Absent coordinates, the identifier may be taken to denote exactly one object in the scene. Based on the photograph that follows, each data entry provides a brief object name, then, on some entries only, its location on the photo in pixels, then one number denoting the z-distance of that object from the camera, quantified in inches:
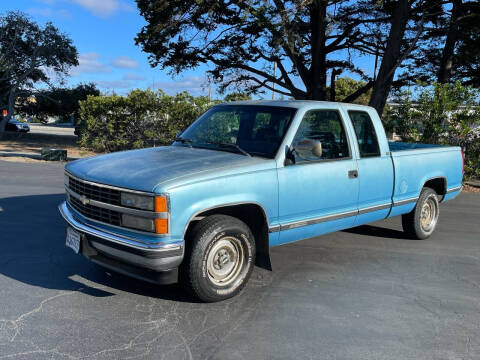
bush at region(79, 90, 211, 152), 639.8
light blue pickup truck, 151.0
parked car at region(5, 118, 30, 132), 1534.2
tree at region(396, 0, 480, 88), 623.5
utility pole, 760.3
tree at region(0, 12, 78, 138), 972.6
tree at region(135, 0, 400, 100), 606.2
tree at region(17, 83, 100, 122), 1163.7
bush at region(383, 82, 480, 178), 481.1
